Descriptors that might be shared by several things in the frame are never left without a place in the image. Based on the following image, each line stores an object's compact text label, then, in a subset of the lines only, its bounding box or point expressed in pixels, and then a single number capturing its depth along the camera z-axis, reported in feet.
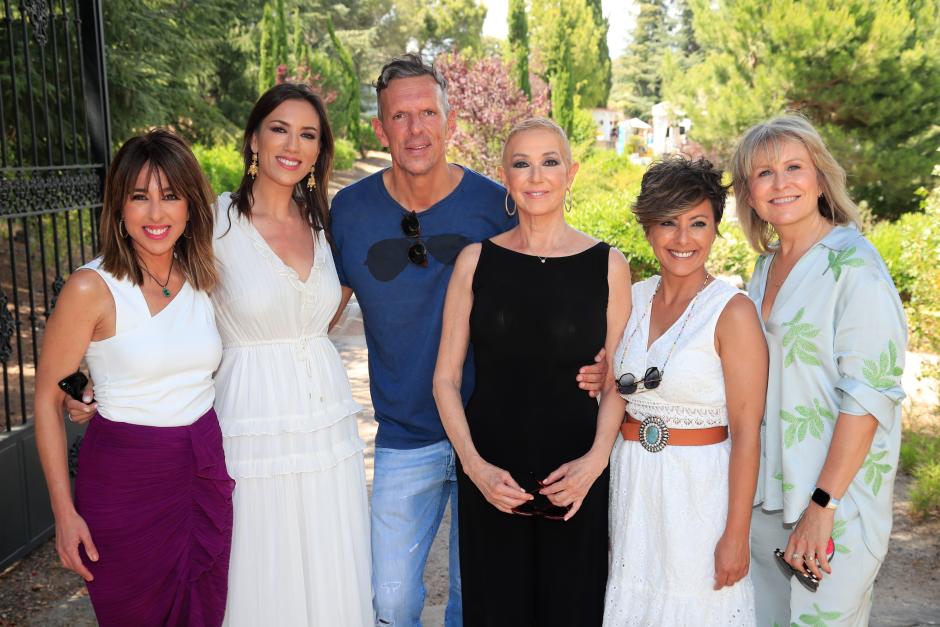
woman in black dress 8.41
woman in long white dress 9.12
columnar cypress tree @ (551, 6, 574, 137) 87.38
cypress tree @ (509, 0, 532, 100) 94.84
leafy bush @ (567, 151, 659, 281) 34.94
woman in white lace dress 7.90
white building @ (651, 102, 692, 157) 116.88
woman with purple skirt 8.09
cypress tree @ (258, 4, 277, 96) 79.77
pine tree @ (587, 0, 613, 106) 139.12
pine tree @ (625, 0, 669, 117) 197.06
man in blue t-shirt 9.96
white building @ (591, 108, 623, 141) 156.92
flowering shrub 55.93
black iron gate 14.16
